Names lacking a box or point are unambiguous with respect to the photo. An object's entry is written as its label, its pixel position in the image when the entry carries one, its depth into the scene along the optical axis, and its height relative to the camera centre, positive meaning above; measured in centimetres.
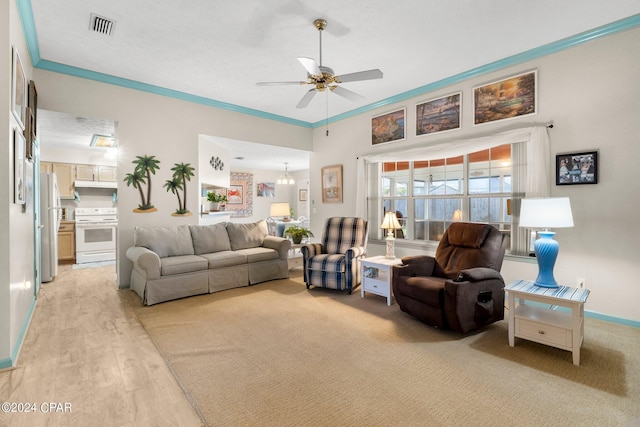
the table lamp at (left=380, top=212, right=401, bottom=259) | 399 -23
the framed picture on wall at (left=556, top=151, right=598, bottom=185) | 307 +42
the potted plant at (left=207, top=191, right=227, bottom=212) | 607 +18
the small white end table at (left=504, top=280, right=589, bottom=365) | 223 -86
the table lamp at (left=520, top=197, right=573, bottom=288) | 249 -11
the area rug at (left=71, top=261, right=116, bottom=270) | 583 -110
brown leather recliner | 268 -70
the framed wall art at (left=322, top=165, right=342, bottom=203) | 587 +49
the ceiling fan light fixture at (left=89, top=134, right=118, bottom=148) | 544 +127
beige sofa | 364 -66
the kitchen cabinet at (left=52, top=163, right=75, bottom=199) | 647 +67
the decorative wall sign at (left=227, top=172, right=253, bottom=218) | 965 +46
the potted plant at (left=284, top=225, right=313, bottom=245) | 526 -43
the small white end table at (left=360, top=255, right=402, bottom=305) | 364 -86
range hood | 661 +54
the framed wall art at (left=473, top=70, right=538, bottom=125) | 352 +133
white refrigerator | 461 -19
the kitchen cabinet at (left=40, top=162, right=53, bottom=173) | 635 +87
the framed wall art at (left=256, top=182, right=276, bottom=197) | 1031 +67
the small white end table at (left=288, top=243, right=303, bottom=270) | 581 -102
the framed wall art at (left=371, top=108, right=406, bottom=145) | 485 +134
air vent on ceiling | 285 +176
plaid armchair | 402 -65
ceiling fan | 275 +126
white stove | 631 -54
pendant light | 966 +92
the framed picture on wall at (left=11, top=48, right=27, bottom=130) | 229 +97
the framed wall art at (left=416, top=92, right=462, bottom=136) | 421 +135
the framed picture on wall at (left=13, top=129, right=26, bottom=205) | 231 +32
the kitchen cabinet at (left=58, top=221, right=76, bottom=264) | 623 -69
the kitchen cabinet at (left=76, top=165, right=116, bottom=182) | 670 +80
